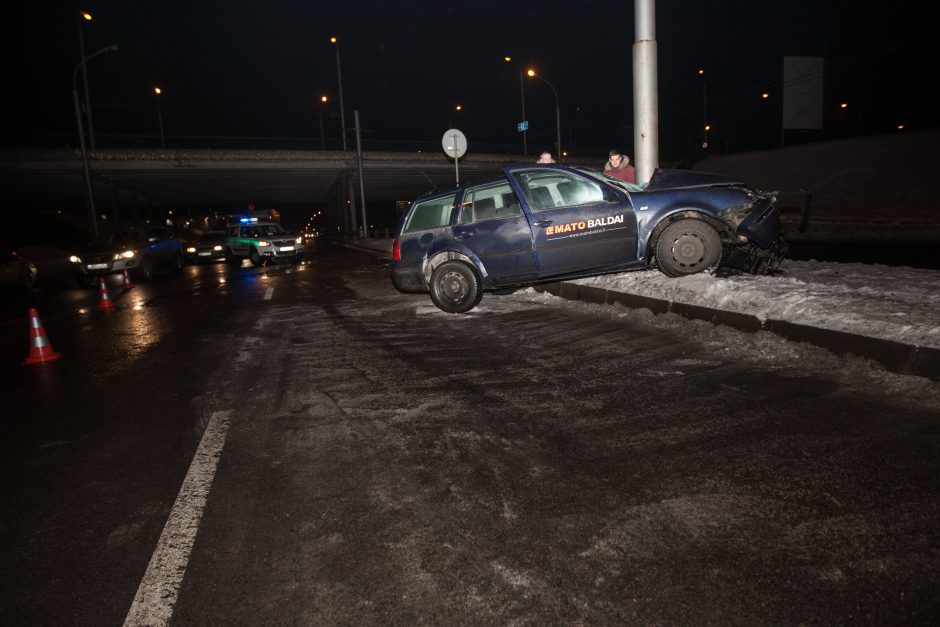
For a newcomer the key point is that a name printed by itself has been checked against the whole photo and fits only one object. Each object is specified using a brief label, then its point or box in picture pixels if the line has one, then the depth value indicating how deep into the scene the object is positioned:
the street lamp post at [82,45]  26.92
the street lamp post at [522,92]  39.78
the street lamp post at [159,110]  44.33
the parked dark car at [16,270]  16.42
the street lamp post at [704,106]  43.81
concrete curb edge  4.16
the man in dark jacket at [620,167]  10.39
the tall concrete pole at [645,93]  8.99
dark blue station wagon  6.86
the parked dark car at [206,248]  25.00
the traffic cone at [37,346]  6.79
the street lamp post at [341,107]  33.18
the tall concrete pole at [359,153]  31.11
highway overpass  36.94
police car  21.28
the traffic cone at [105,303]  11.14
